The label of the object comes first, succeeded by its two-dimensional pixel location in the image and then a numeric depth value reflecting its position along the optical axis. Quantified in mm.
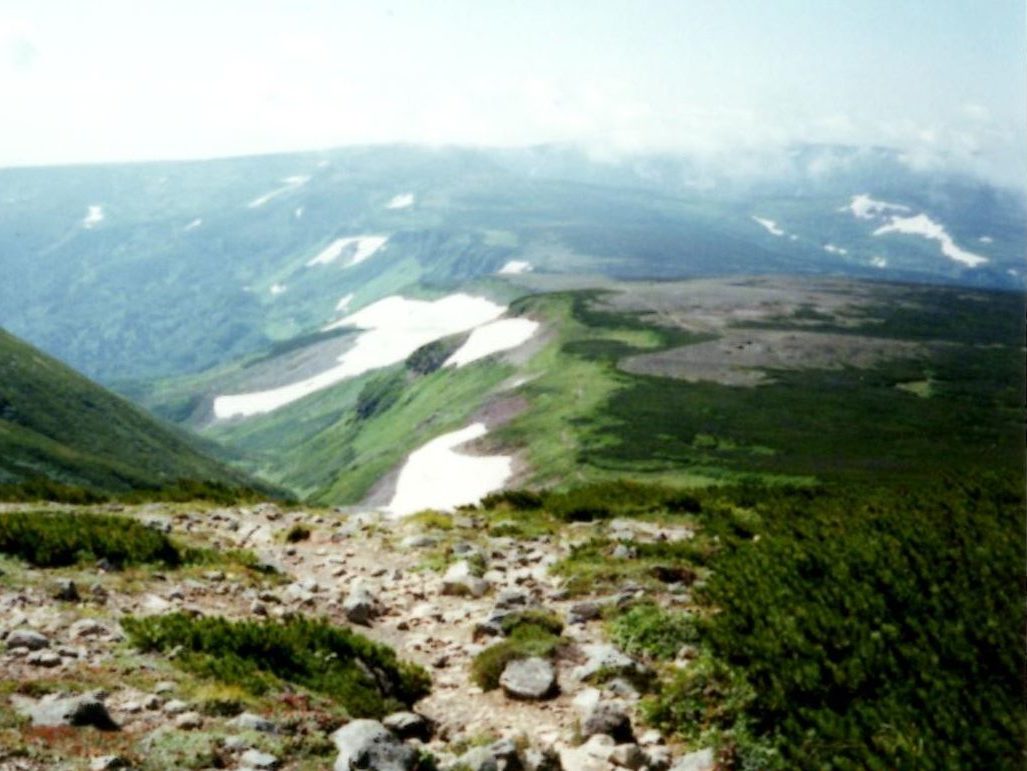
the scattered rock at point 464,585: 19162
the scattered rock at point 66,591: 15598
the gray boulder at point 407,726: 12109
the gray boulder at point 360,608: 17438
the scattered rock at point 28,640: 12625
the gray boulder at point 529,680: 13398
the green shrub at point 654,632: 14852
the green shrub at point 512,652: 14086
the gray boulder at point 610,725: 12016
